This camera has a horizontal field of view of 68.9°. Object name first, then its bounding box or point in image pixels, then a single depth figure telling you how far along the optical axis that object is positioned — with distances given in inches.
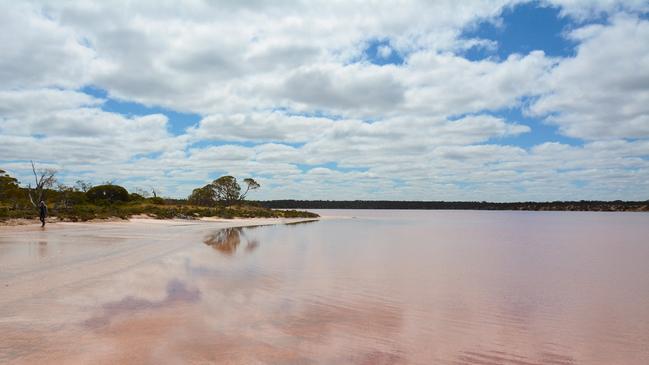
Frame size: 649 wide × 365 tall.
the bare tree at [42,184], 2122.3
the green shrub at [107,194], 2498.8
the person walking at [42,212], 1264.8
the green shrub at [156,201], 2893.2
